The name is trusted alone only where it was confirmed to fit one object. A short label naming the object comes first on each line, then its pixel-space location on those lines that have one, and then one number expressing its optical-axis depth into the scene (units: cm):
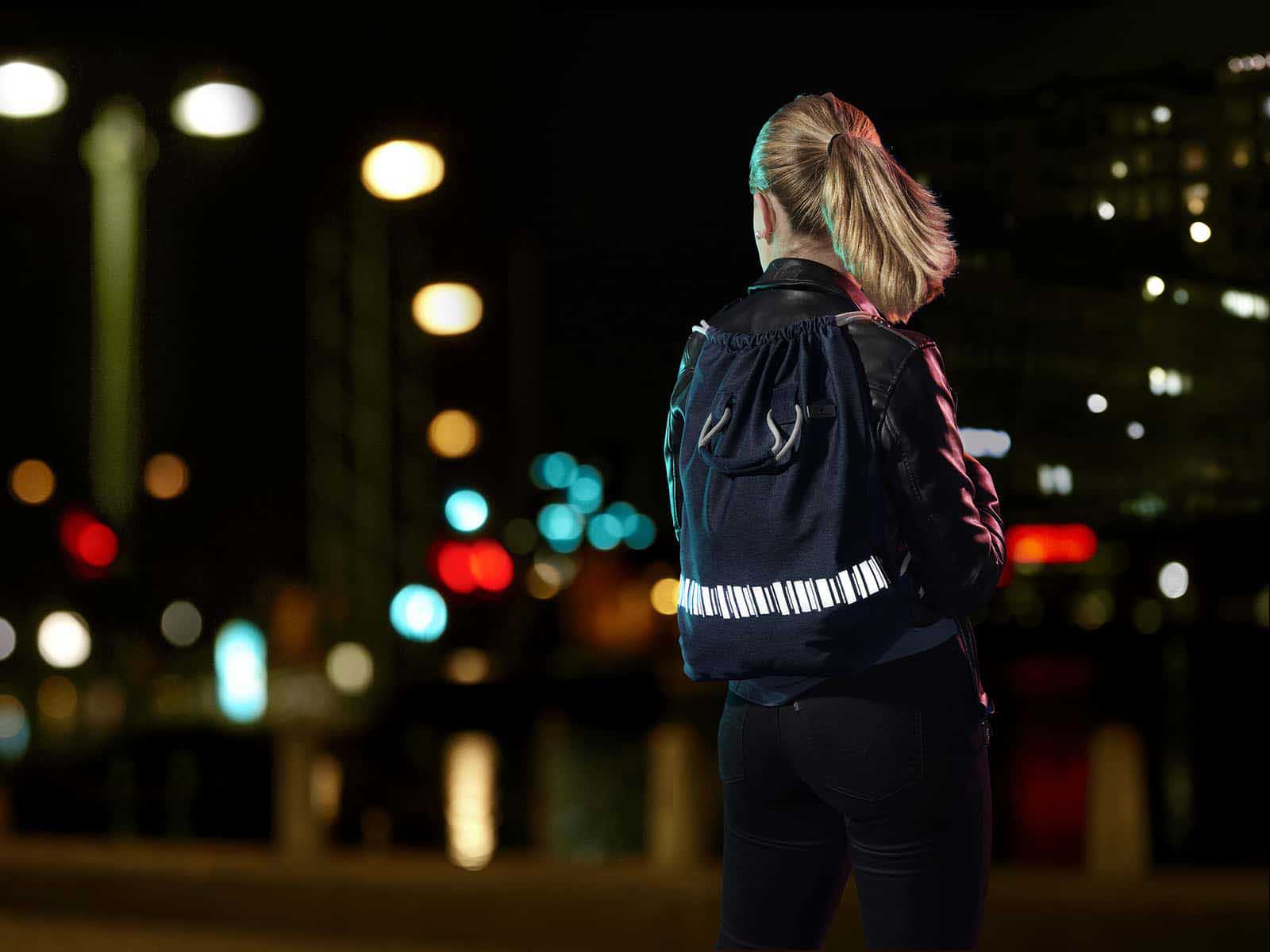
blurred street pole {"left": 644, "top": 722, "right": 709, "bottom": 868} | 744
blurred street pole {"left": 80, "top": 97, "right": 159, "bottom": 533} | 1136
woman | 249
